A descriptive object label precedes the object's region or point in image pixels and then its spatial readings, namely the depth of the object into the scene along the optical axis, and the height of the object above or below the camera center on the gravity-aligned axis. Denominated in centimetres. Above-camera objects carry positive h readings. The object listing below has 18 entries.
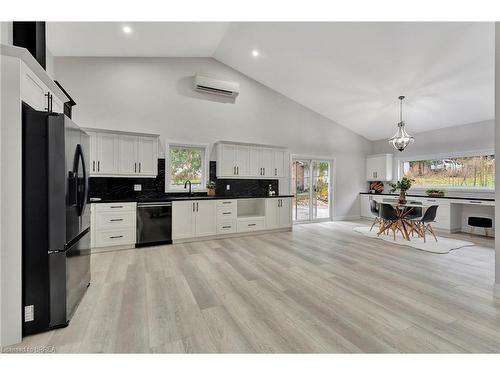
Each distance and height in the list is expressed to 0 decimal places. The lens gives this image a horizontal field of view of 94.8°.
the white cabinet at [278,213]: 532 -62
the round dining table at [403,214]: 459 -60
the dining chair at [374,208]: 534 -52
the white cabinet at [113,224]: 372 -63
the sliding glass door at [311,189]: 665 -8
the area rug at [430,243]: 389 -106
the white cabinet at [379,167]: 706 +60
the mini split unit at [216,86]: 501 +226
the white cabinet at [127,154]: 415 +59
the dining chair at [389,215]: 457 -59
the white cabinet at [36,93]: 172 +82
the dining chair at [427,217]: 439 -59
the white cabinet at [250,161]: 514 +60
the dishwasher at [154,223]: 405 -66
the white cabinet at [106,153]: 401 +60
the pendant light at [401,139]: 474 +97
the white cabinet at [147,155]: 431 +60
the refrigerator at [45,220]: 168 -25
